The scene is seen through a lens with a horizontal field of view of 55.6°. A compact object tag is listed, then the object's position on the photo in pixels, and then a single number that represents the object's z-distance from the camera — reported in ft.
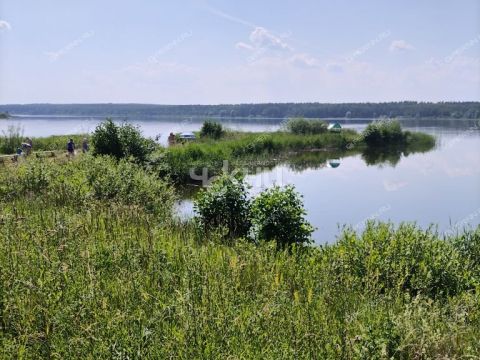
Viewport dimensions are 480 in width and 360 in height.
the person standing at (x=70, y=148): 86.45
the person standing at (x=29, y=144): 89.51
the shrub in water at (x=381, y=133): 183.83
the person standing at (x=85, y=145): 95.99
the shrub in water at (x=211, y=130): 142.82
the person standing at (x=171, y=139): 119.31
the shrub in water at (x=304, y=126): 183.70
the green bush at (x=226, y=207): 34.83
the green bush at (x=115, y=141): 69.92
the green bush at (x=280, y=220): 31.32
